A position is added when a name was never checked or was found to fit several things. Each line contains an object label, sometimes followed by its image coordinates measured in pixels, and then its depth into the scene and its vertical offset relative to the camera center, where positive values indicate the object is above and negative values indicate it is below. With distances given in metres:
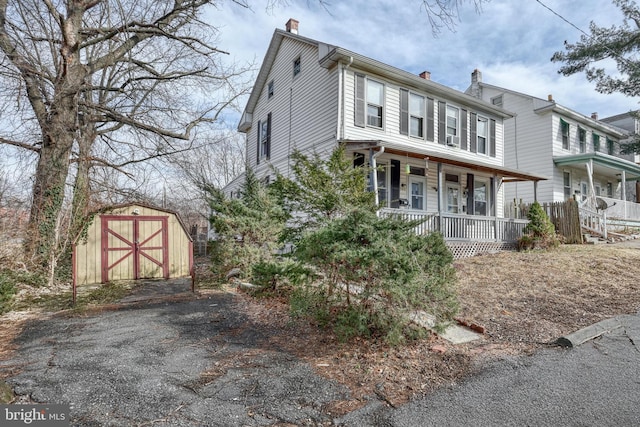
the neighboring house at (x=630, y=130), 23.94 +6.59
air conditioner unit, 13.45 +3.20
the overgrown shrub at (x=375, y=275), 3.54 -0.60
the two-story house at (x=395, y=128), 10.96 +3.52
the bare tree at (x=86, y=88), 8.46 +3.86
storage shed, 9.16 -0.66
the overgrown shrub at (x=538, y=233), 11.34 -0.43
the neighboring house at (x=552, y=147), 16.83 +3.86
